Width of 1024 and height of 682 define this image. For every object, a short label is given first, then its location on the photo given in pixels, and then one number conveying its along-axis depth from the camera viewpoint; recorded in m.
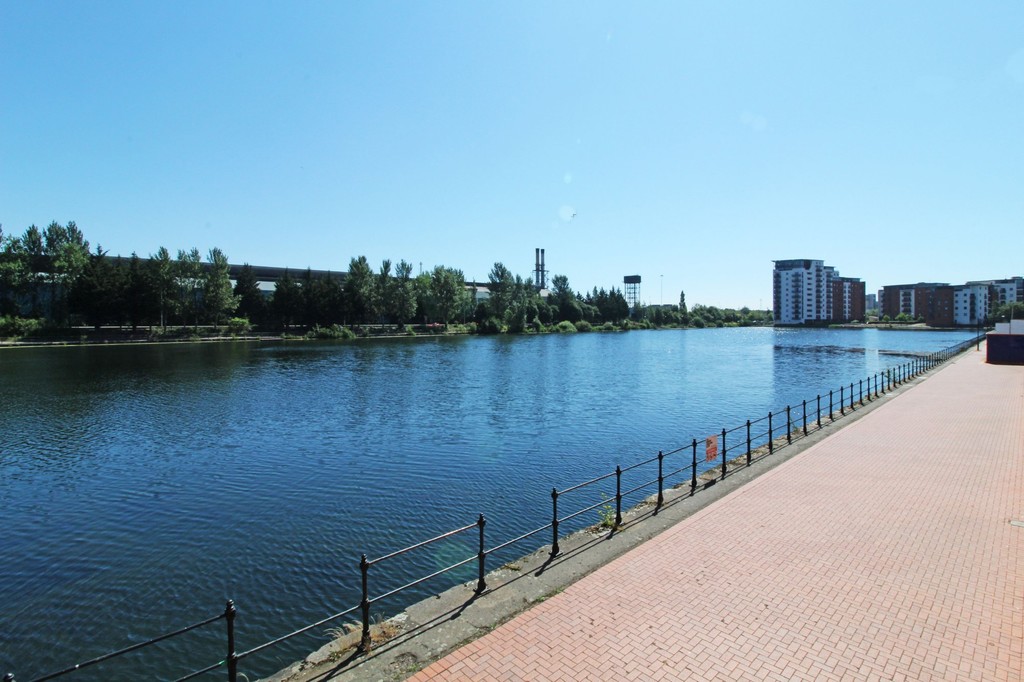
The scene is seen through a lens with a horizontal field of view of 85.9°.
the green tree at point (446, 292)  117.69
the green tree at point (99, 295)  80.88
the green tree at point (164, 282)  86.00
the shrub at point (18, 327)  73.62
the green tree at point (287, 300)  103.38
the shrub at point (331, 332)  99.12
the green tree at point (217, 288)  90.62
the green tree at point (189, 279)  89.38
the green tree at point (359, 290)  108.88
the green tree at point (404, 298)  111.69
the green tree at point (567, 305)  150.12
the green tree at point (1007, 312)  159.82
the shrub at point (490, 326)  124.19
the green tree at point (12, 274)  78.12
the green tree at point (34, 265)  82.19
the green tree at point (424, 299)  118.00
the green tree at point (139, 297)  84.75
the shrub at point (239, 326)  95.00
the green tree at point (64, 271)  82.38
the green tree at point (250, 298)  103.00
